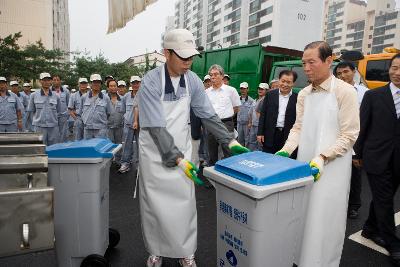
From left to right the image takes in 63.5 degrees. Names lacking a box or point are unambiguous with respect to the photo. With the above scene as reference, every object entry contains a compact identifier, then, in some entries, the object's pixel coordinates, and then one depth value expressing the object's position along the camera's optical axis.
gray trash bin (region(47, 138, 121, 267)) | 2.30
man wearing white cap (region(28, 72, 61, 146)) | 6.89
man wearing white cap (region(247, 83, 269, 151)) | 7.99
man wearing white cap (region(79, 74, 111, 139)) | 6.36
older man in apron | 2.27
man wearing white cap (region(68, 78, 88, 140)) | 7.14
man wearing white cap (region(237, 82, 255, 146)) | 8.55
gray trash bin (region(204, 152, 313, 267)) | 1.75
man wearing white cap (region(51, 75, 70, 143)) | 8.13
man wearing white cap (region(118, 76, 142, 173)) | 6.49
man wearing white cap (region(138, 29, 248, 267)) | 2.41
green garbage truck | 9.07
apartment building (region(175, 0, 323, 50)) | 52.28
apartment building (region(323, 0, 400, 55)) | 83.25
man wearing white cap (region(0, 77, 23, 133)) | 7.92
